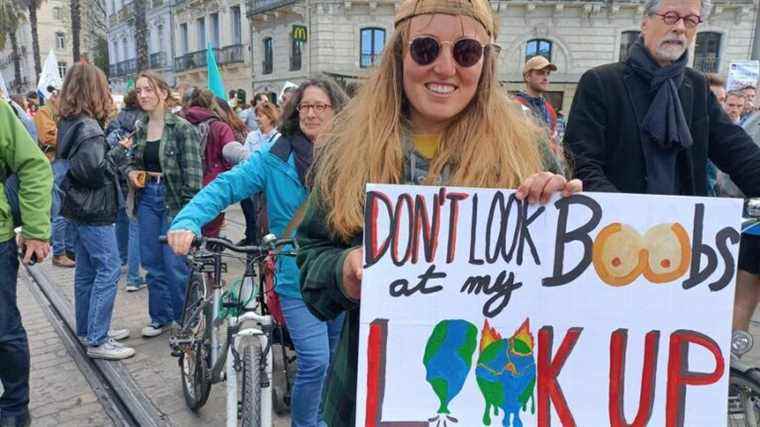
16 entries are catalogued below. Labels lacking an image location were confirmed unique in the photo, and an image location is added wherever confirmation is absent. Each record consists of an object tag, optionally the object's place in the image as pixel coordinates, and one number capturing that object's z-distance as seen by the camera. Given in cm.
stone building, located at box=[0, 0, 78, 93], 5916
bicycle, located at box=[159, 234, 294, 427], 226
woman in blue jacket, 258
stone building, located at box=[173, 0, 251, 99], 2986
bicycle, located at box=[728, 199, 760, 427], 233
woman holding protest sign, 135
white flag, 1104
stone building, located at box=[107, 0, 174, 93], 3622
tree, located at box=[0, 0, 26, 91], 3228
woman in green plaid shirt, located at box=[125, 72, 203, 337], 414
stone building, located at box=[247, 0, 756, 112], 2442
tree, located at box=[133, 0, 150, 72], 1288
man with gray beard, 225
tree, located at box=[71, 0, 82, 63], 1612
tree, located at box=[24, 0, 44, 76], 2652
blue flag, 793
